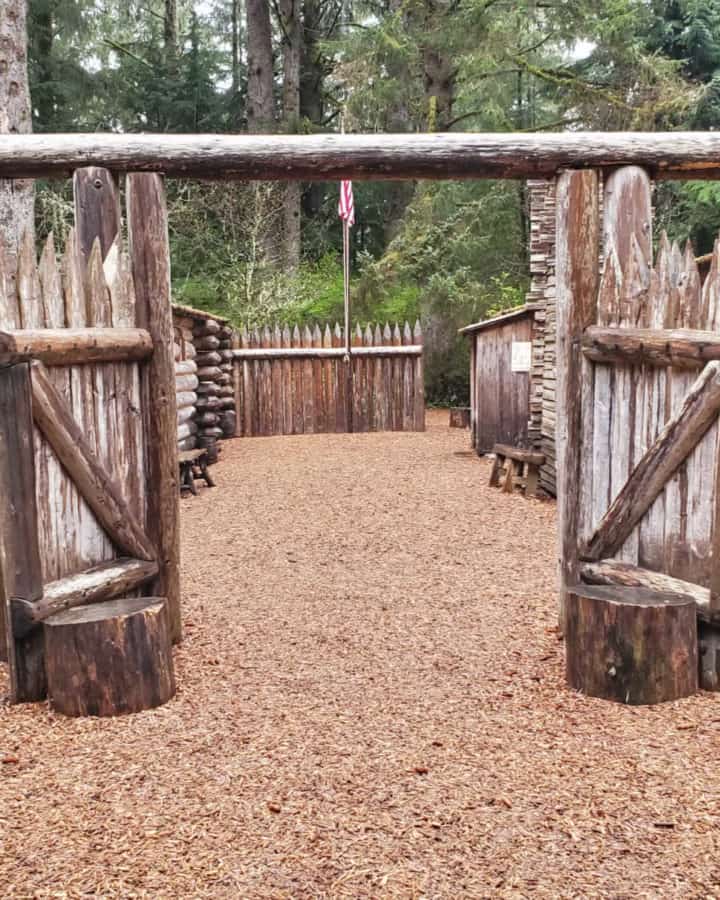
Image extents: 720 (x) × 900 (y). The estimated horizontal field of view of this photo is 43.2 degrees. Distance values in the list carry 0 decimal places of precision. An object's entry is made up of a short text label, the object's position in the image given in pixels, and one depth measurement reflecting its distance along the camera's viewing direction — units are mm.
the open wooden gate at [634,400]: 4438
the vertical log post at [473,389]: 13688
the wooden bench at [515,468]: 10781
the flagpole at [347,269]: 15541
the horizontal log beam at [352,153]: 4988
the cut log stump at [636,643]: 4324
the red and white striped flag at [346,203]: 16094
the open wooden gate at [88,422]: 4328
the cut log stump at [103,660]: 4273
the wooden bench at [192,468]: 11000
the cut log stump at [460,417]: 17281
